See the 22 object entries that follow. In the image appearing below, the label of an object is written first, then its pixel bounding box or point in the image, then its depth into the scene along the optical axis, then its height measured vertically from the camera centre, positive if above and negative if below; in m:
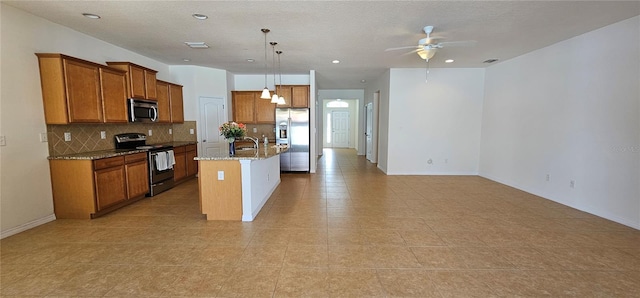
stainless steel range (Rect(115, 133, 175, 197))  4.51 -0.59
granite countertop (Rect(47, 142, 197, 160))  3.38 -0.40
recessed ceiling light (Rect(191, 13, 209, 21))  3.15 +1.33
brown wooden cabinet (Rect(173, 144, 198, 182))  5.29 -0.80
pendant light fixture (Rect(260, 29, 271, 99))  3.68 +1.33
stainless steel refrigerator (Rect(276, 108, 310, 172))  6.66 -0.27
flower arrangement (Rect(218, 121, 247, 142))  3.66 -0.08
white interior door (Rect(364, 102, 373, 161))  8.87 -0.16
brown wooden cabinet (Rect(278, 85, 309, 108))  6.76 +0.79
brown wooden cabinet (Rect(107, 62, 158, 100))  4.31 +0.80
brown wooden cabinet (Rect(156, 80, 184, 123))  5.27 +0.49
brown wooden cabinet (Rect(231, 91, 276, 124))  6.84 +0.46
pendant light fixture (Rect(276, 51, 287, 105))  4.64 +0.46
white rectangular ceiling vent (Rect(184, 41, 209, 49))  4.26 +1.36
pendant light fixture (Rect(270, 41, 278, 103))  4.25 +1.35
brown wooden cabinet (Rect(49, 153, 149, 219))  3.41 -0.81
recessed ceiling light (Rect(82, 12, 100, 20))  3.18 +1.35
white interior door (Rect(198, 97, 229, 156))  6.31 +0.06
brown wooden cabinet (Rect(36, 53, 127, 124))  3.30 +0.49
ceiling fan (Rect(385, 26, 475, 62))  3.48 +1.07
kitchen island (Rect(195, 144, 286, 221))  3.43 -0.80
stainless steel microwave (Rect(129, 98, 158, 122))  4.43 +0.27
